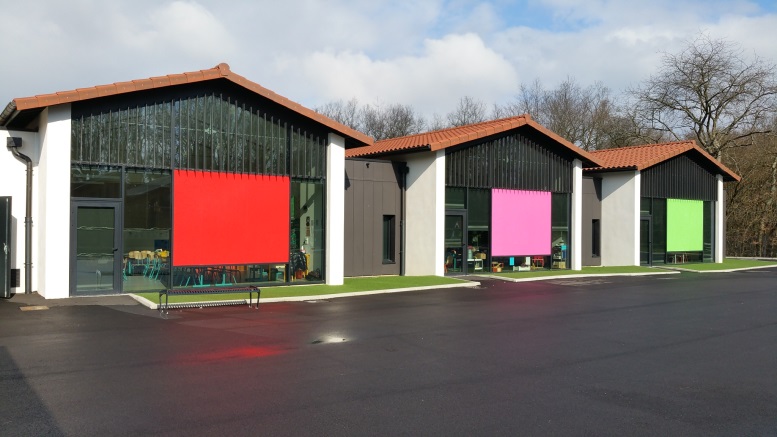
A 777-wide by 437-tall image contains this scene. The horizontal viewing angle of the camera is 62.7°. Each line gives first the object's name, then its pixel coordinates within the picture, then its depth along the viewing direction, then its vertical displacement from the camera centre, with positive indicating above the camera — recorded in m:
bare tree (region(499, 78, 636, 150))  43.72 +8.18
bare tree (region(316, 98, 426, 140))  54.97 +9.04
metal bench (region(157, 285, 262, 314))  12.29 -1.33
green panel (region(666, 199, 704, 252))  27.64 +0.07
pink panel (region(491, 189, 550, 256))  22.05 +0.14
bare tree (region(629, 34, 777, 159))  37.81 +7.82
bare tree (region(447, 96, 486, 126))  54.33 +9.39
